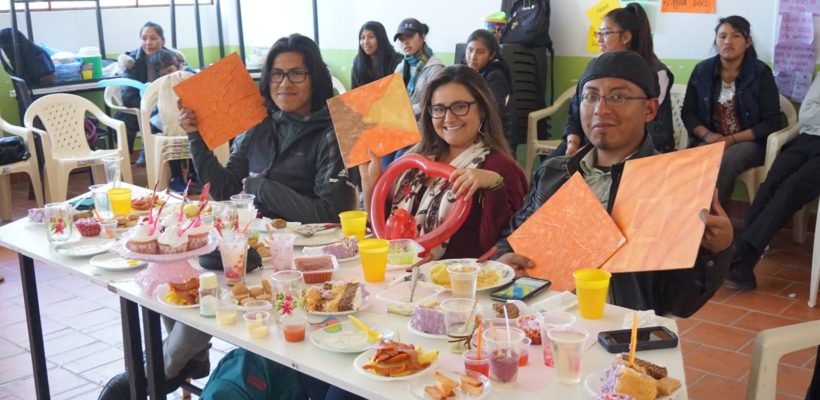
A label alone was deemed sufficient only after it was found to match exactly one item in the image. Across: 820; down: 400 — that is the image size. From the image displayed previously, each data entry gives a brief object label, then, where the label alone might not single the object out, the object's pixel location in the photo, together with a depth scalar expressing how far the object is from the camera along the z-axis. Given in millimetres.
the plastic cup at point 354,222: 2656
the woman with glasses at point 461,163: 2738
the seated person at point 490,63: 5531
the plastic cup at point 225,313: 2039
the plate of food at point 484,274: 2186
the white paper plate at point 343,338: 1840
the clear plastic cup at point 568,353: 1626
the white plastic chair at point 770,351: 1909
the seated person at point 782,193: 4375
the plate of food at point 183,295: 2150
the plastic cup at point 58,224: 2711
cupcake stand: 2266
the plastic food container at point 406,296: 2066
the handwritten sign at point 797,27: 4934
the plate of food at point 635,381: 1534
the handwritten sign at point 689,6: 5355
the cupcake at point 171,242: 2264
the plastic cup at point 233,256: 2301
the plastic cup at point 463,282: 2078
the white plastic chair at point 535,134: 5921
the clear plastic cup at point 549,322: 1746
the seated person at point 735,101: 4871
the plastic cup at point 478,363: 1700
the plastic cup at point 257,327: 1947
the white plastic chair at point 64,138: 6047
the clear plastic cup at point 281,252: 2371
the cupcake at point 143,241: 2260
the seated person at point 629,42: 4734
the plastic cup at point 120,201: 2996
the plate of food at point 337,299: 2049
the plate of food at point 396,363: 1710
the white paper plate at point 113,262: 2482
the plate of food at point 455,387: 1608
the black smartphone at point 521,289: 2096
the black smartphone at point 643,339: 1789
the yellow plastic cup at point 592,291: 1961
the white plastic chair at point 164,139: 6500
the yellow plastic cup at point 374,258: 2281
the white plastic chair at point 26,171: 5969
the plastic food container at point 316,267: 2295
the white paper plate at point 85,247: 2613
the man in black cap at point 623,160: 2240
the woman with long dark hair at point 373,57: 6688
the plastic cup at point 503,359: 1644
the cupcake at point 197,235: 2307
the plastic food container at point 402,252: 2410
